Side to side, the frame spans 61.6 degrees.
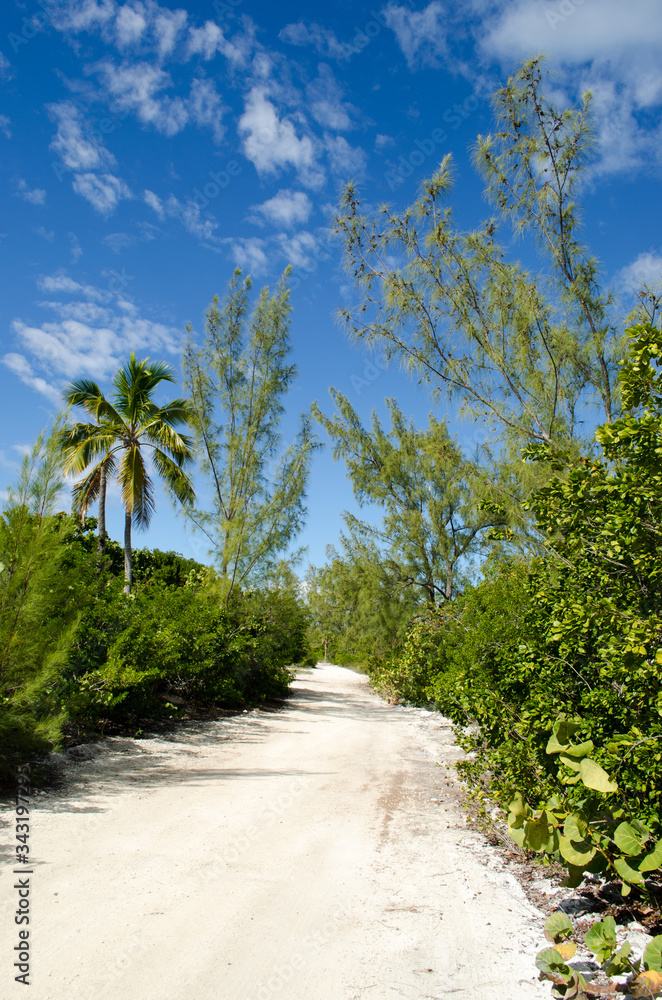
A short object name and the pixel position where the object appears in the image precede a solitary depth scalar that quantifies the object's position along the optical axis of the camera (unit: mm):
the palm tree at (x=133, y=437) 15266
